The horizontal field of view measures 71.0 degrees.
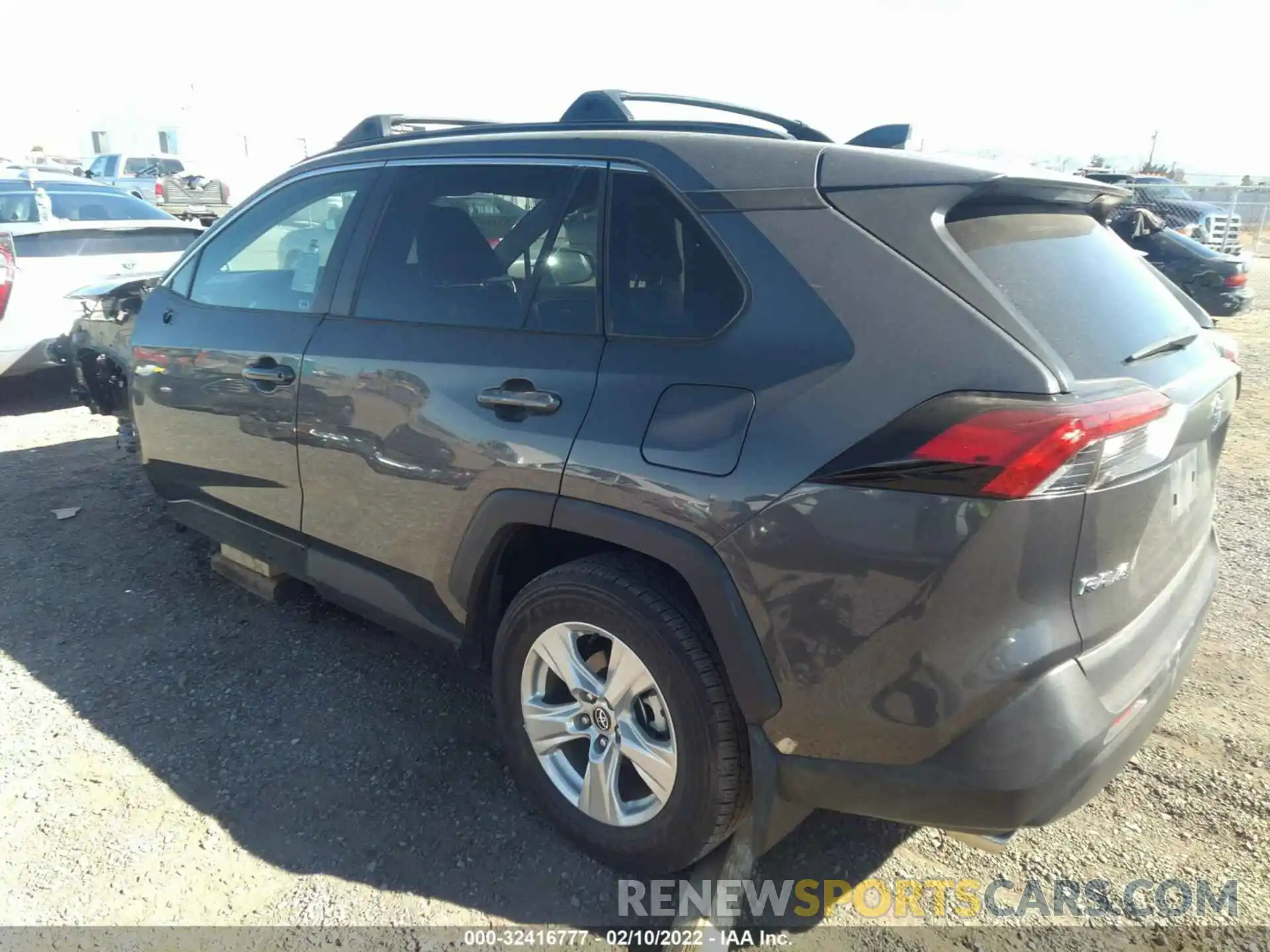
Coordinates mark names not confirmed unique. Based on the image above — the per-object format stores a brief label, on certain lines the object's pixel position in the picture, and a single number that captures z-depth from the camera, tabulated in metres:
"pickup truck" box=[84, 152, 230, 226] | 20.86
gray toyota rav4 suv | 1.80
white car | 6.66
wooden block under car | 3.65
